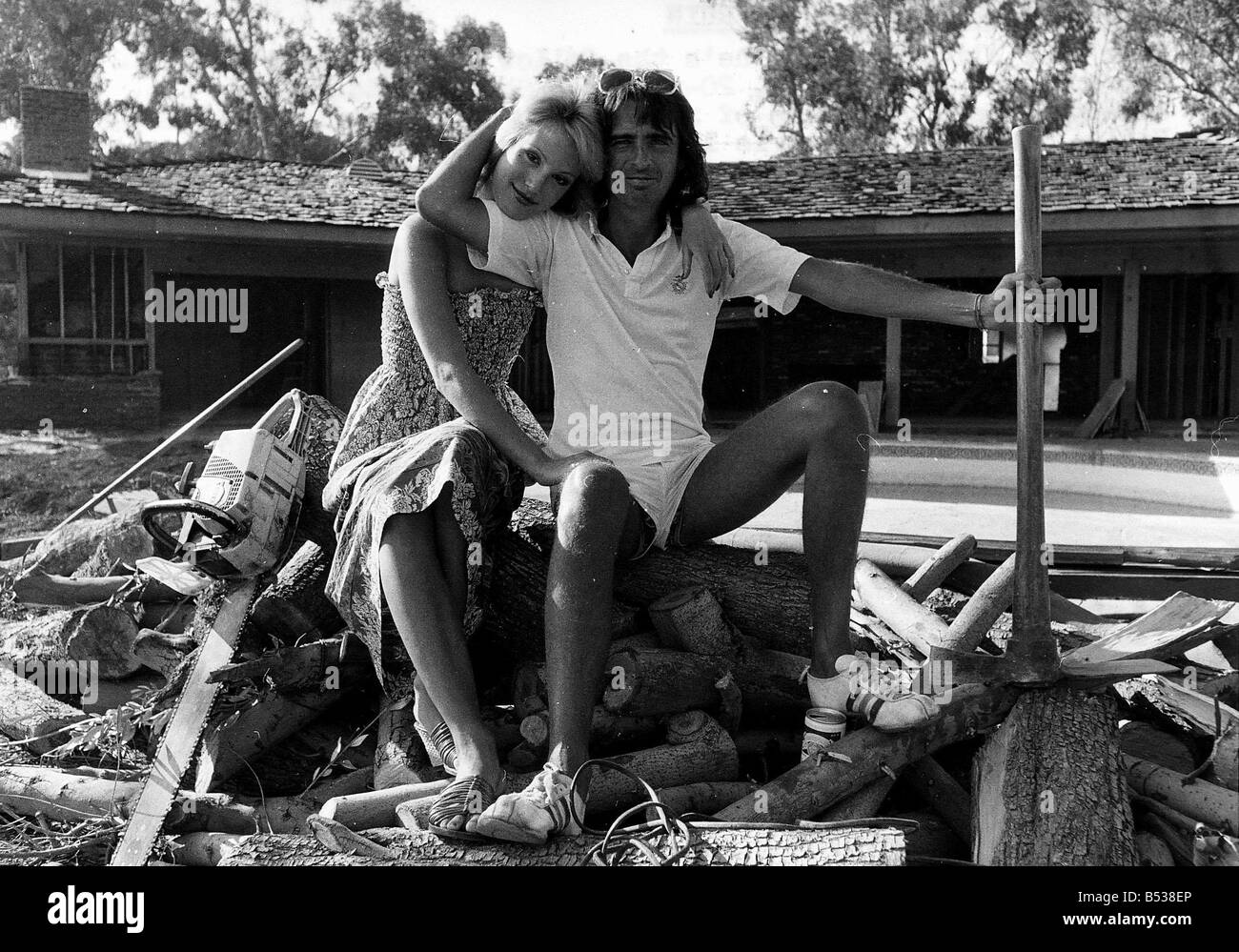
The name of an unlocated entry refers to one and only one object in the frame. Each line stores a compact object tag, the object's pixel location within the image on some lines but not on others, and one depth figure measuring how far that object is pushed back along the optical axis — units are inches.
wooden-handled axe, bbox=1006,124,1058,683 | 126.0
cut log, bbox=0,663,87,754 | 157.8
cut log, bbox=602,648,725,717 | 132.7
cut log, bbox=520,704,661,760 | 129.8
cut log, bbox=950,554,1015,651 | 143.9
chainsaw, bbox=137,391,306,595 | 144.3
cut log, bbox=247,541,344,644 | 158.9
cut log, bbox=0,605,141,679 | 171.2
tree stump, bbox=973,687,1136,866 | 112.3
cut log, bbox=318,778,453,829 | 117.5
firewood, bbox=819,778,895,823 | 122.9
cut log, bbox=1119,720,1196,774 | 136.6
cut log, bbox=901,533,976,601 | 165.8
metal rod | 242.5
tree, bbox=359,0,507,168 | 940.0
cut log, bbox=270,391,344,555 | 157.9
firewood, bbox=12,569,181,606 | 216.8
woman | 118.6
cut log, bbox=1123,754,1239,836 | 120.0
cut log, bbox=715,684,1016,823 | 119.7
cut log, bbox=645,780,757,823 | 126.5
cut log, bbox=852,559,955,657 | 145.0
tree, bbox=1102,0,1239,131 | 806.3
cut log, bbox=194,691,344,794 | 138.9
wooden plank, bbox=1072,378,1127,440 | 611.2
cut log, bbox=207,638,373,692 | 145.7
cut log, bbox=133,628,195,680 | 166.9
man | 125.9
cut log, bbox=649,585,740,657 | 139.8
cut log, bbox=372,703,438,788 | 129.1
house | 573.0
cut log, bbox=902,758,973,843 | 127.4
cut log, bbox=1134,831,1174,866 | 118.1
